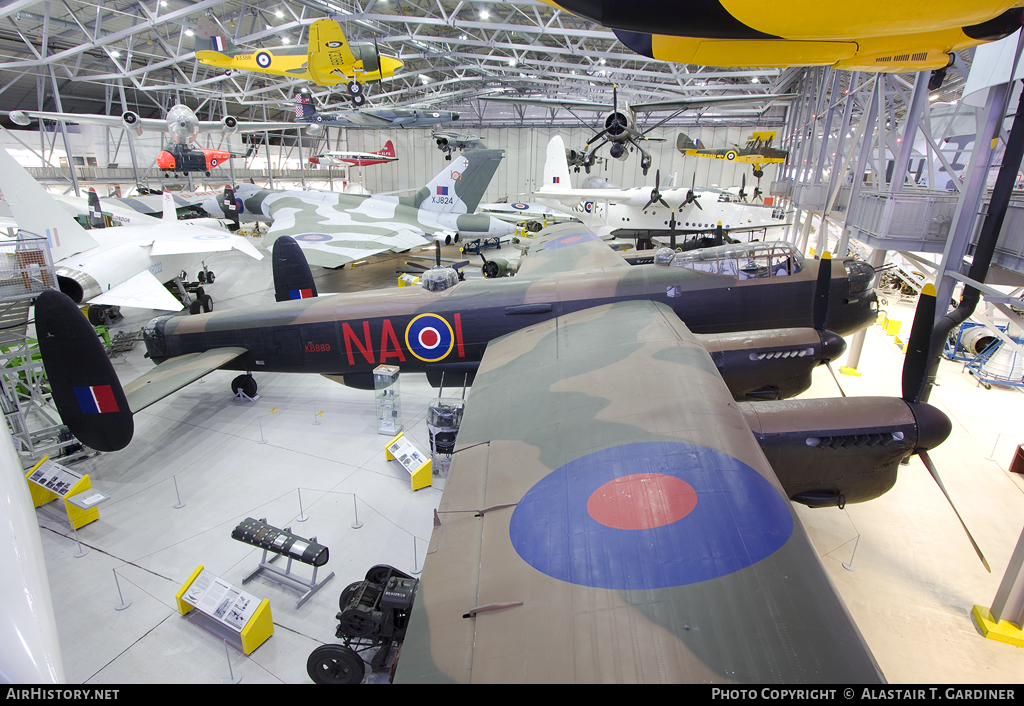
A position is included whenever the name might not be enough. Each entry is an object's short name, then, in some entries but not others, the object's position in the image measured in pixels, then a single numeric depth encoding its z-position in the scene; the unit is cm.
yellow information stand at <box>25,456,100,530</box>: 618
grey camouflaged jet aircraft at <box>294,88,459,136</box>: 2284
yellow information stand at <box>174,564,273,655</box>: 453
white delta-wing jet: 957
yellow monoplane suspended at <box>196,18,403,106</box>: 1544
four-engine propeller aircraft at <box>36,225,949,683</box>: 268
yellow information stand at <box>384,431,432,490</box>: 702
